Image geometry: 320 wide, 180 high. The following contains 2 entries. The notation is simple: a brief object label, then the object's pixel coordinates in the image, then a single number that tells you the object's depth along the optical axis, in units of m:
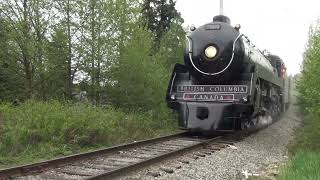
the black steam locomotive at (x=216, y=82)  13.89
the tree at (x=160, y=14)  32.83
